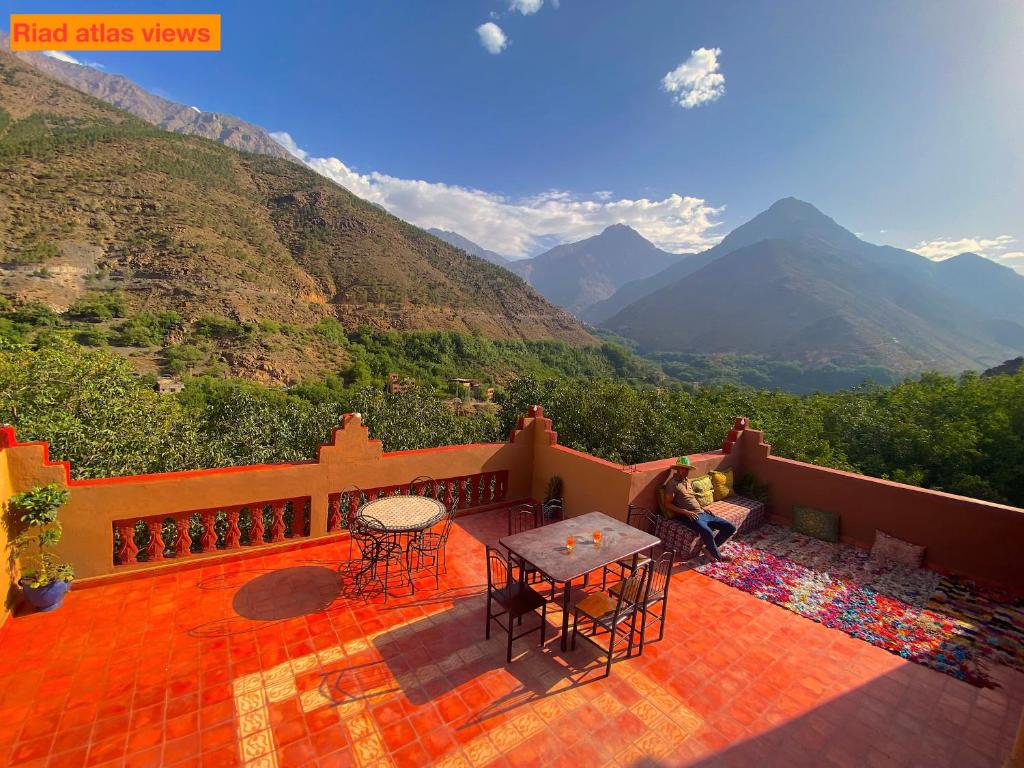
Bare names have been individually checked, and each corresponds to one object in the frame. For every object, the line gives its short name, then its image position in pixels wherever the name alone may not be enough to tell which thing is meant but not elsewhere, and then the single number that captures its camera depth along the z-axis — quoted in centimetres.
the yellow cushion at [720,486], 680
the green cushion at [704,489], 629
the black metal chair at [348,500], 529
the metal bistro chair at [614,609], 334
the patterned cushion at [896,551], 557
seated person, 541
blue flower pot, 364
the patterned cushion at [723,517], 545
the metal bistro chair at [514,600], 347
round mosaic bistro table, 402
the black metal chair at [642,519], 541
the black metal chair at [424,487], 576
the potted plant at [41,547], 363
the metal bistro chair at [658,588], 354
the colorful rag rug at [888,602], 402
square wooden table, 339
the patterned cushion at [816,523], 627
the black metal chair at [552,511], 581
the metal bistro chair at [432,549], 466
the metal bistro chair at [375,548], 409
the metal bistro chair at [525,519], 622
